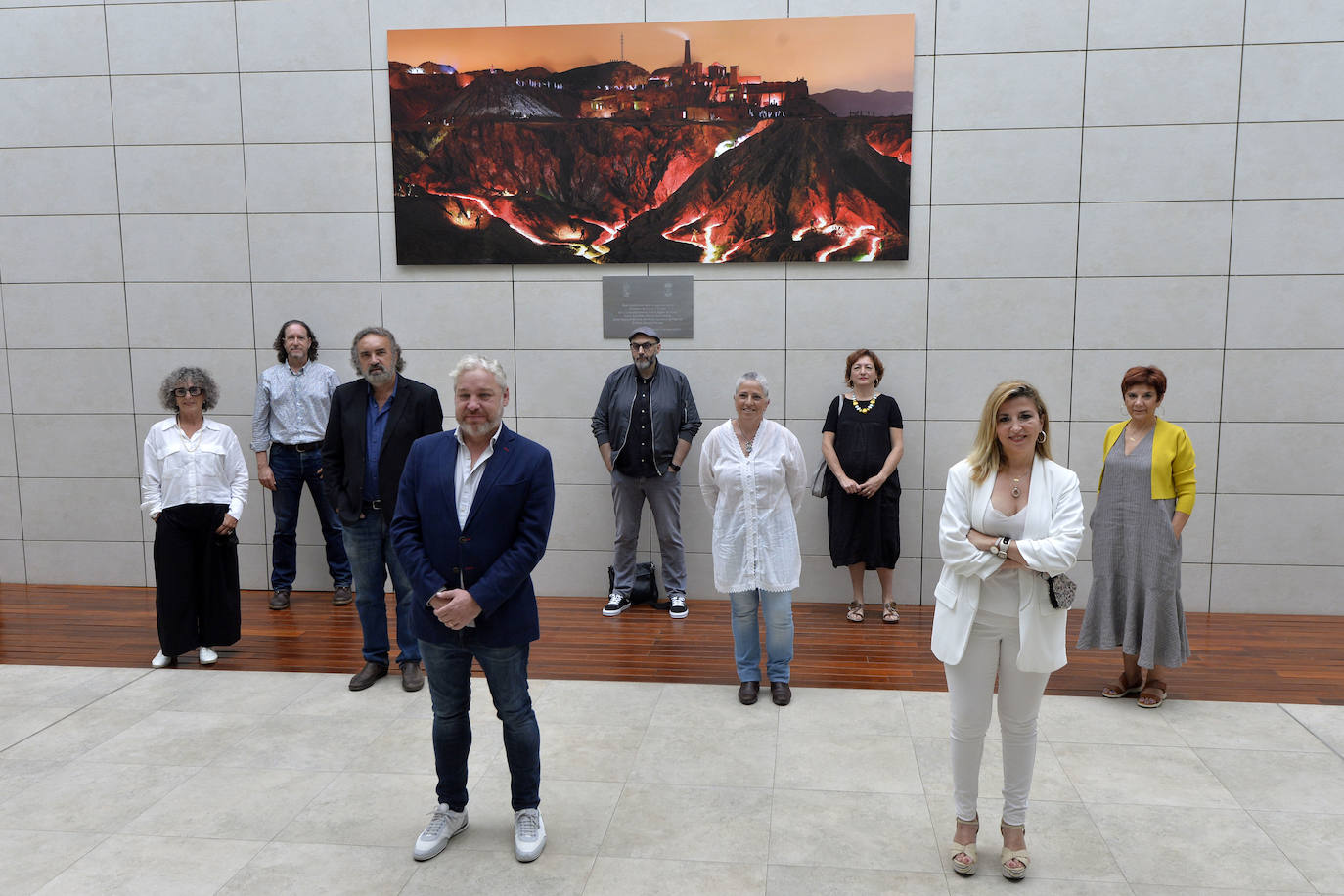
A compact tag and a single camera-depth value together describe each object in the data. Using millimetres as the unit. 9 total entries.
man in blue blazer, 3029
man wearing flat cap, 6039
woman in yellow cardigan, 4324
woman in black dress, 5875
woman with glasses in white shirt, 4918
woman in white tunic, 4449
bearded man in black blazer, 4406
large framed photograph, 6020
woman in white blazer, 2863
